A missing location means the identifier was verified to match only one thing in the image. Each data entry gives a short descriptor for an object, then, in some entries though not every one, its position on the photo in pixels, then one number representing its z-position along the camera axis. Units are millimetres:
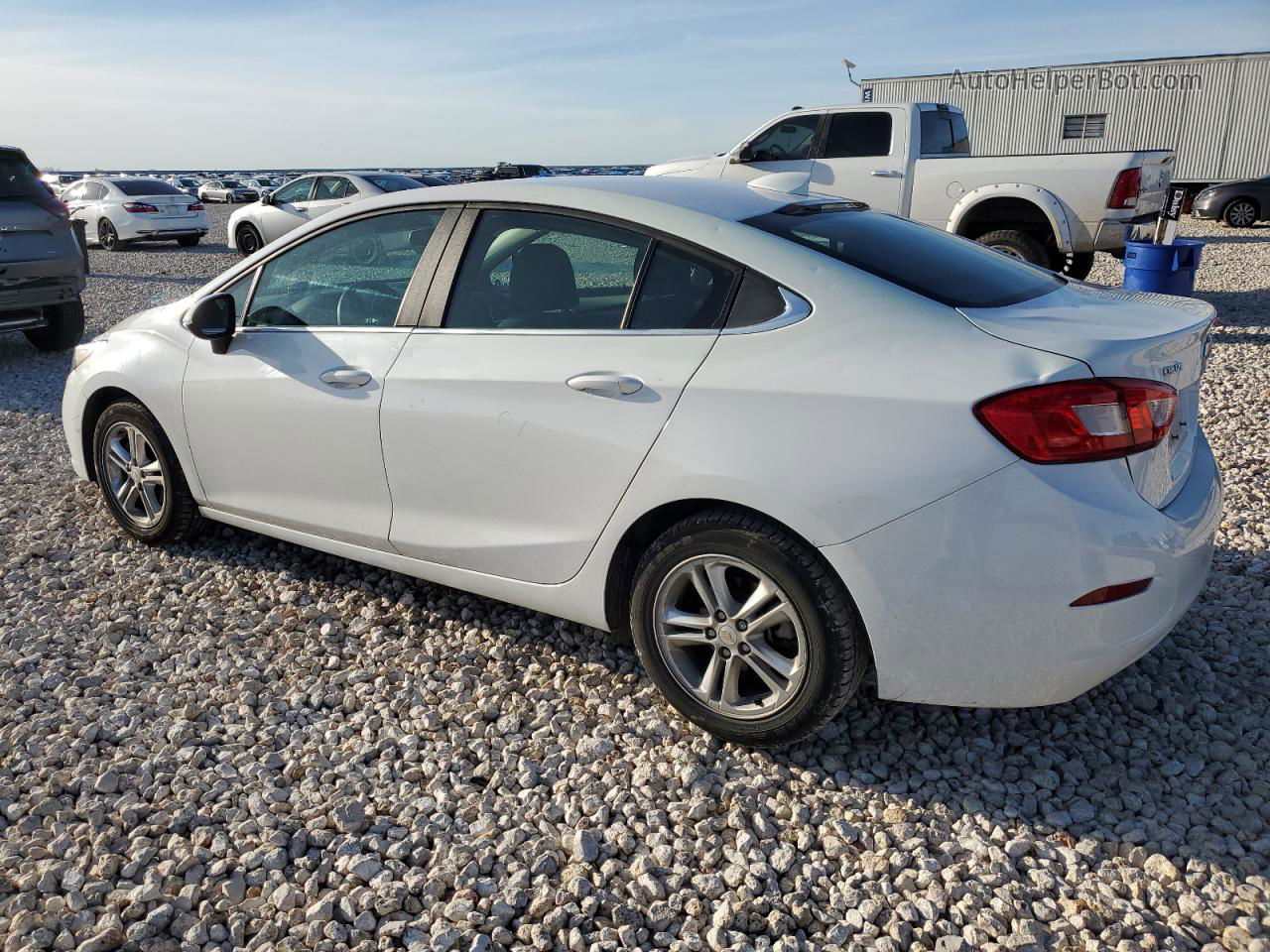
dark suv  8383
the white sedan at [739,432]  2467
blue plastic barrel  8539
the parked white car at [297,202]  18125
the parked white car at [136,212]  20812
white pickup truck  9586
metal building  25125
